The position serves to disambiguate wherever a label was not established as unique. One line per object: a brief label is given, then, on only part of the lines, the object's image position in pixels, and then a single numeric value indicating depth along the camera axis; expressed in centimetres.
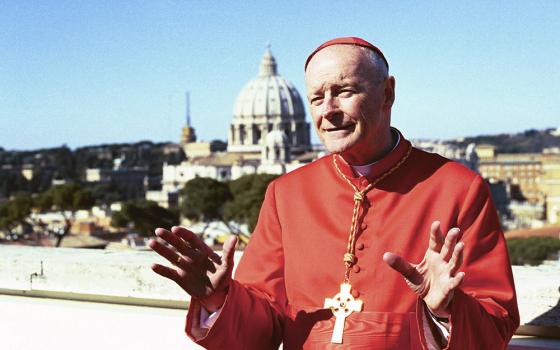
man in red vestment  159
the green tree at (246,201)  2187
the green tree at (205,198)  2462
